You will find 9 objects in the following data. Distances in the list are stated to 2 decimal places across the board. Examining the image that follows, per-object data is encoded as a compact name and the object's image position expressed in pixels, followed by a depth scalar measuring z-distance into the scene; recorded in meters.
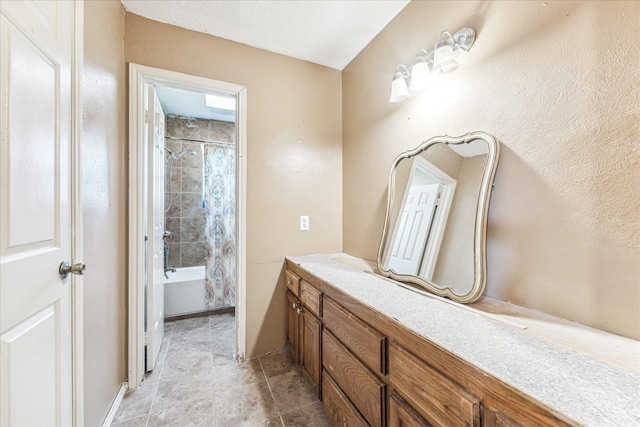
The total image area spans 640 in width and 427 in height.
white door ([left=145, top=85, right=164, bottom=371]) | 1.80
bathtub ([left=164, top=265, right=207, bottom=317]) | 2.70
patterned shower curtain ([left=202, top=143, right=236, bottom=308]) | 2.96
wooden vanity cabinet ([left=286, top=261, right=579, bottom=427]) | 0.58
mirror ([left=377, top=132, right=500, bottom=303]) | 1.09
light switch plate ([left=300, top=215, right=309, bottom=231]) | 2.13
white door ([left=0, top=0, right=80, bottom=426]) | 0.68
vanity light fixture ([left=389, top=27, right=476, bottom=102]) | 1.21
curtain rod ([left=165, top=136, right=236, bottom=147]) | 3.31
